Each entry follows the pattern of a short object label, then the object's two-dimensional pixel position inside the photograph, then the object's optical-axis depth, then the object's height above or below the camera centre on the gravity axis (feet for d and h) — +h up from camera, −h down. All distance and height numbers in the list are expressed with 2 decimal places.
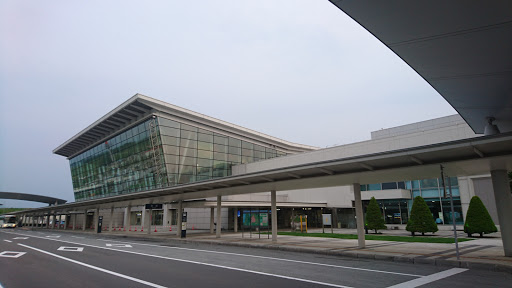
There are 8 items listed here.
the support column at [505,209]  42.50 -0.99
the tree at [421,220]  89.56 -4.77
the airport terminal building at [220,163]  114.62 +20.72
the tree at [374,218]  100.57 -4.45
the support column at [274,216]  72.23 -2.33
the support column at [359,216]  57.11 -2.16
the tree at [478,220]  81.76 -4.65
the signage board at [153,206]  108.41 +0.80
